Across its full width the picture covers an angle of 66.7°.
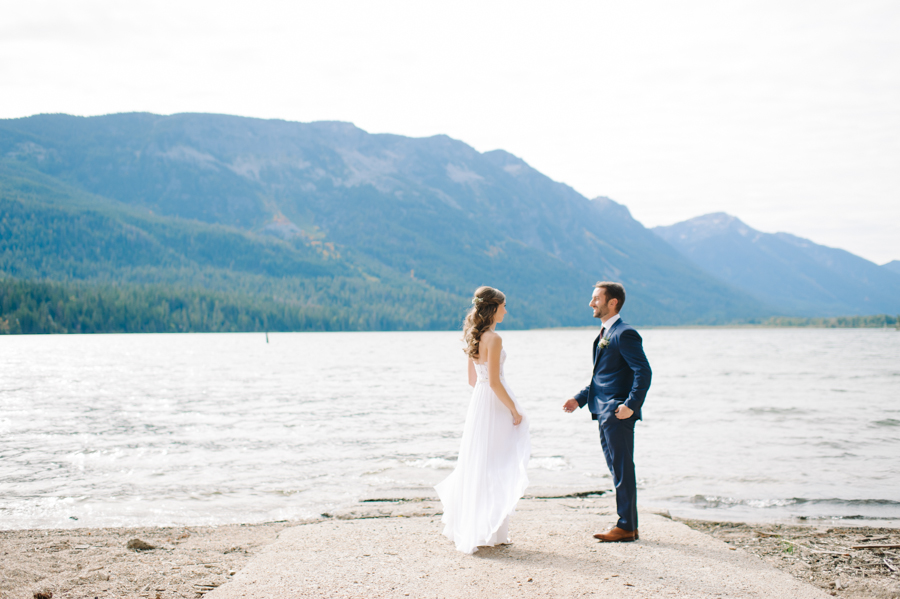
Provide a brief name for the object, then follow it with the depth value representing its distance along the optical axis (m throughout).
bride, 7.48
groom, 7.61
